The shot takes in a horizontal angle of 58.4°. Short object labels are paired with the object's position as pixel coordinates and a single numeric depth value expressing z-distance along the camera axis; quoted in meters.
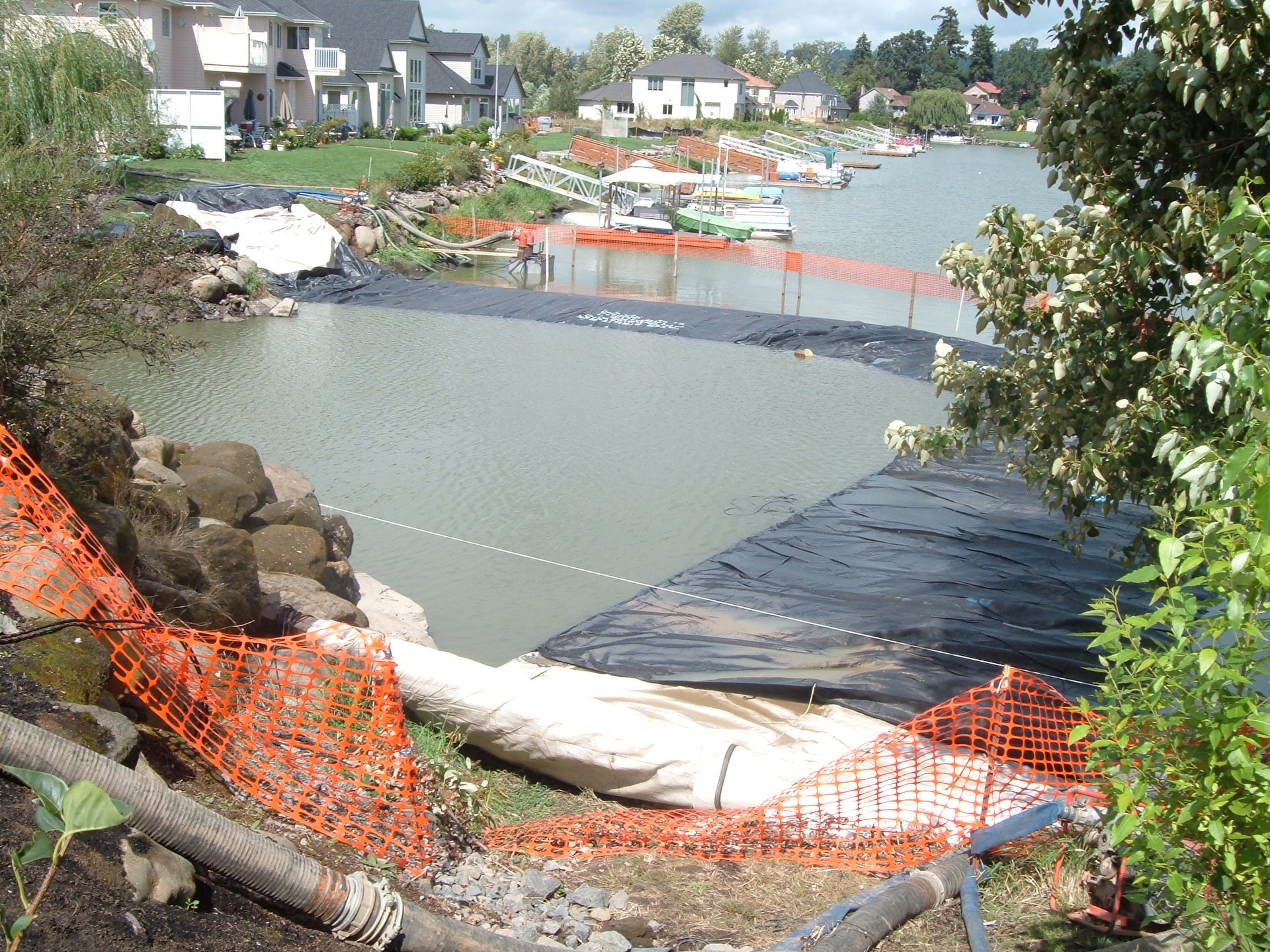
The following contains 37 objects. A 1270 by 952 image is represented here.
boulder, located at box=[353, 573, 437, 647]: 9.22
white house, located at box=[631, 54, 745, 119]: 97.31
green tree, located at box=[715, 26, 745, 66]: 155.00
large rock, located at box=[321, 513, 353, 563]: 10.22
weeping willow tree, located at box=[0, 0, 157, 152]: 23.80
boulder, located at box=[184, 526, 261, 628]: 7.48
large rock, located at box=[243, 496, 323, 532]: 9.80
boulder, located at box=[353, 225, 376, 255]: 30.03
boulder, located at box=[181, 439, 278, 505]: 10.23
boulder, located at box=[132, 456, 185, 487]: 9.36
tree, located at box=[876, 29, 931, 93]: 161.62
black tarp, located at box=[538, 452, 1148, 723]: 8.33
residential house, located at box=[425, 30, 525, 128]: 72.81
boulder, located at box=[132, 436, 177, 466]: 10.01
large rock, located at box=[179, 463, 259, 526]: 9.51
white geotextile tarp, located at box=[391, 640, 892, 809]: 6.63
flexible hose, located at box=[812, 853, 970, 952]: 4.30
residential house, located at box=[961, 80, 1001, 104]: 163.12
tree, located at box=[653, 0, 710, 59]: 146.62
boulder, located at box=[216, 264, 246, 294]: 23.38
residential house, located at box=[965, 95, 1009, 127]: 156.62
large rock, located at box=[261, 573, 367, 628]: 8.20
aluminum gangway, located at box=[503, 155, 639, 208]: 40.84
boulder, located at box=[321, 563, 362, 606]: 9.47
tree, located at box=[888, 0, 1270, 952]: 3.05
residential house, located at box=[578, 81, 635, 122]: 97.81
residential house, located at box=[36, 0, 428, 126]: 47.06
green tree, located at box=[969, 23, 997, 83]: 162.88
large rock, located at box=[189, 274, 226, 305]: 22.58
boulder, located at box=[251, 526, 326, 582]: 9.05
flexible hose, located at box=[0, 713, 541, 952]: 3.76
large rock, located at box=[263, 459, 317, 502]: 11.09
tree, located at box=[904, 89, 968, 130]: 133.50
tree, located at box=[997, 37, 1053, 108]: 161.25
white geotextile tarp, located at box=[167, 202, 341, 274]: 26.02
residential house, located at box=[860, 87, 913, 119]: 144.25
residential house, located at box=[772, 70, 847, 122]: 125.88
